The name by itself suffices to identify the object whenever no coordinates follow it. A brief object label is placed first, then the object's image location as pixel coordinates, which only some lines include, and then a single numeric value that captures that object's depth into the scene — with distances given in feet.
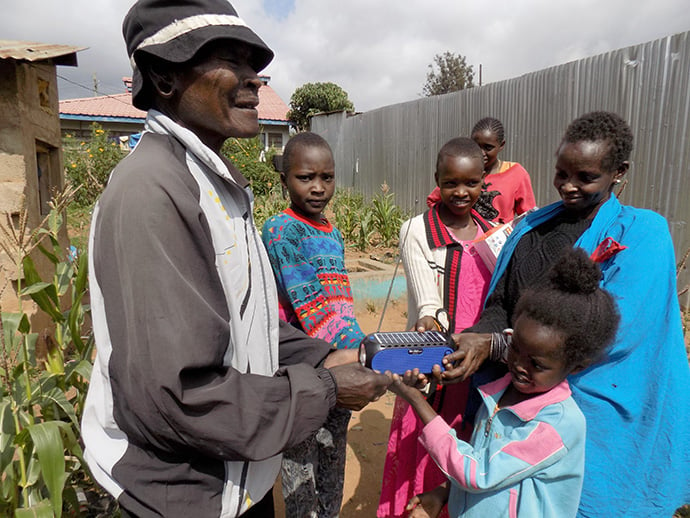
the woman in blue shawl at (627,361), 4.76
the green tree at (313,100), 68.80
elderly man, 2.90
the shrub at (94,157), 38.73
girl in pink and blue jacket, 4.51
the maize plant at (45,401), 5.53
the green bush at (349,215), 28.40
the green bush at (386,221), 27.99
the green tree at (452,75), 90.73
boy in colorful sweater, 6.28
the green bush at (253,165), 43.09
